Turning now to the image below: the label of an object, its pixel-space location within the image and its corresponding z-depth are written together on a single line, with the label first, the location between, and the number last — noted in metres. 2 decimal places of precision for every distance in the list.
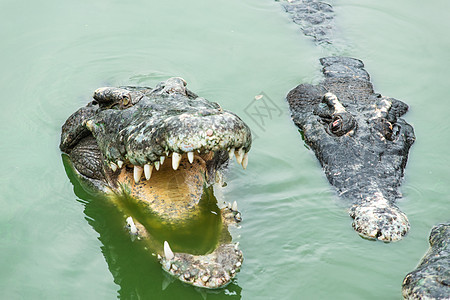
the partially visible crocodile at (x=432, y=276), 8.53
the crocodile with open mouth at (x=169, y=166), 8.83
